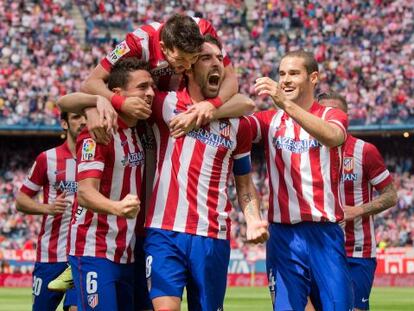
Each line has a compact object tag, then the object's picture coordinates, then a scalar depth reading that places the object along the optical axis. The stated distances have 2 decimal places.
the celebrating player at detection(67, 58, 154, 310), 13.30
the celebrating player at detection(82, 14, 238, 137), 12.97
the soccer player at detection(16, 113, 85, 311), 19.20
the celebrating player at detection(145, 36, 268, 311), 13.12
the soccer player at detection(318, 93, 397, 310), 18.77
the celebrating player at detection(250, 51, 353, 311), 14.60
